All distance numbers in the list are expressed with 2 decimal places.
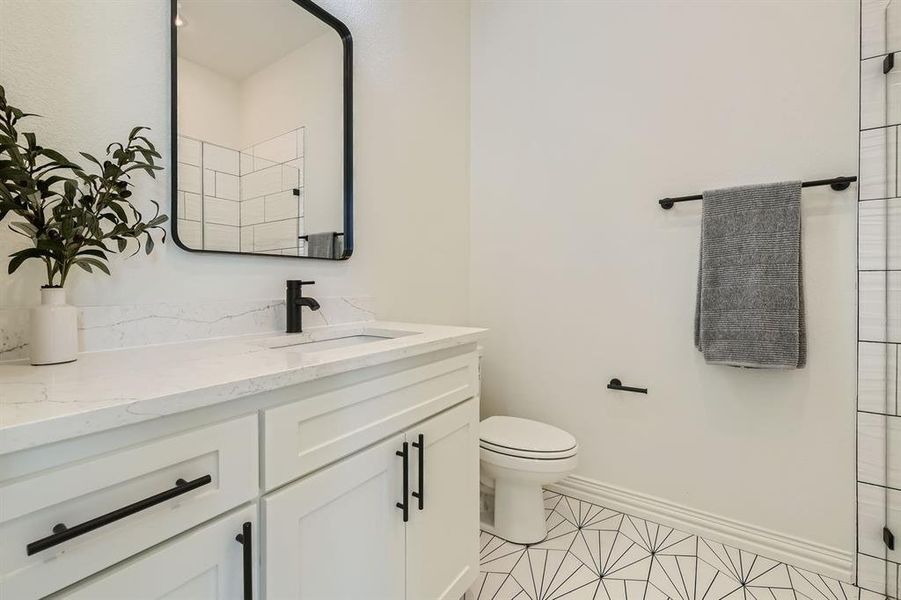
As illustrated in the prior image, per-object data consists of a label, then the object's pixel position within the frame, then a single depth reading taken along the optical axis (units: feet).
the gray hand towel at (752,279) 4.88
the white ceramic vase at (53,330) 2.71
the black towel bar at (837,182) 4.69
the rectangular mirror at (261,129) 3.84
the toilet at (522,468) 5.25
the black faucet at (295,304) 4.40
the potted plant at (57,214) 2.58
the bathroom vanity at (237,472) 1.71
